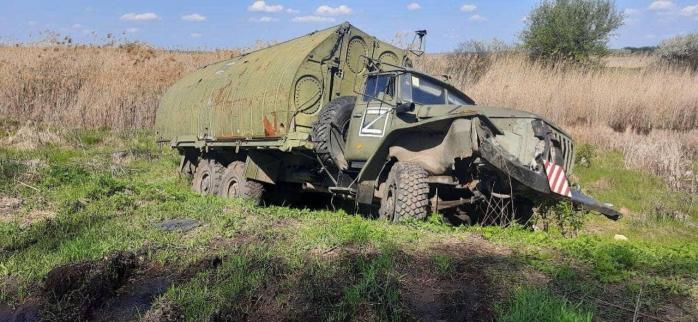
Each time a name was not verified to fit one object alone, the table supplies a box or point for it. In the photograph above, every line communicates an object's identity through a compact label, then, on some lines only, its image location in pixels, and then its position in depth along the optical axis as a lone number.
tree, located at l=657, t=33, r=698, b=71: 22.83
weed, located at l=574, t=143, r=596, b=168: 14.69
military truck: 7.14
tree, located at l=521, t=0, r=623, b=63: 24.39
